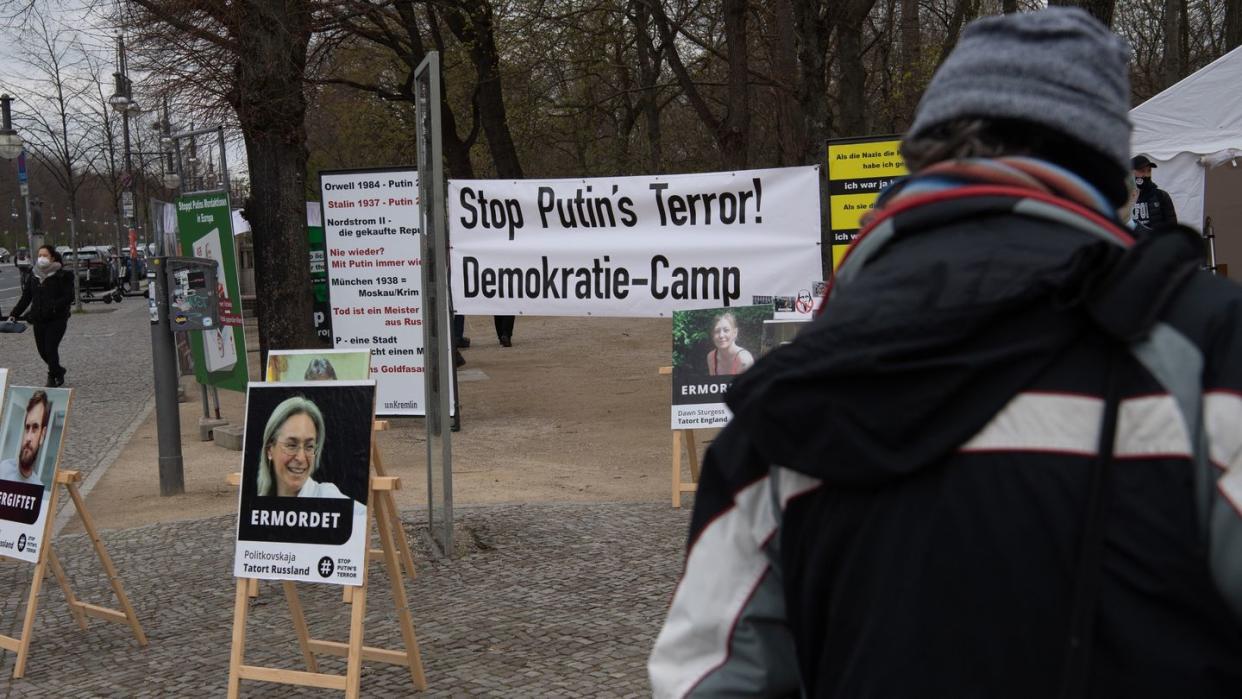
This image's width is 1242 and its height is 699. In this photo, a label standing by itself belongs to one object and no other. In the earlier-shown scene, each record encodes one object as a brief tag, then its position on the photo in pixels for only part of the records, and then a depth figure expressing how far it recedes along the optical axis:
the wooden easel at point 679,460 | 8.46
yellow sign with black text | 9.94
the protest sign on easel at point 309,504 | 5.02
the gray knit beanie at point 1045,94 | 1.46
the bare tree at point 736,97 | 18.70
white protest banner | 10.06
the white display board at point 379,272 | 10.80
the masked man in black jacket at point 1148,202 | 12.08
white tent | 13.80
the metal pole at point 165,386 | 9.62
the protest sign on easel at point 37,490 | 6.09
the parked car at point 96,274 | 47.90
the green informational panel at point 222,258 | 11.70
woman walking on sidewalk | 17.86
